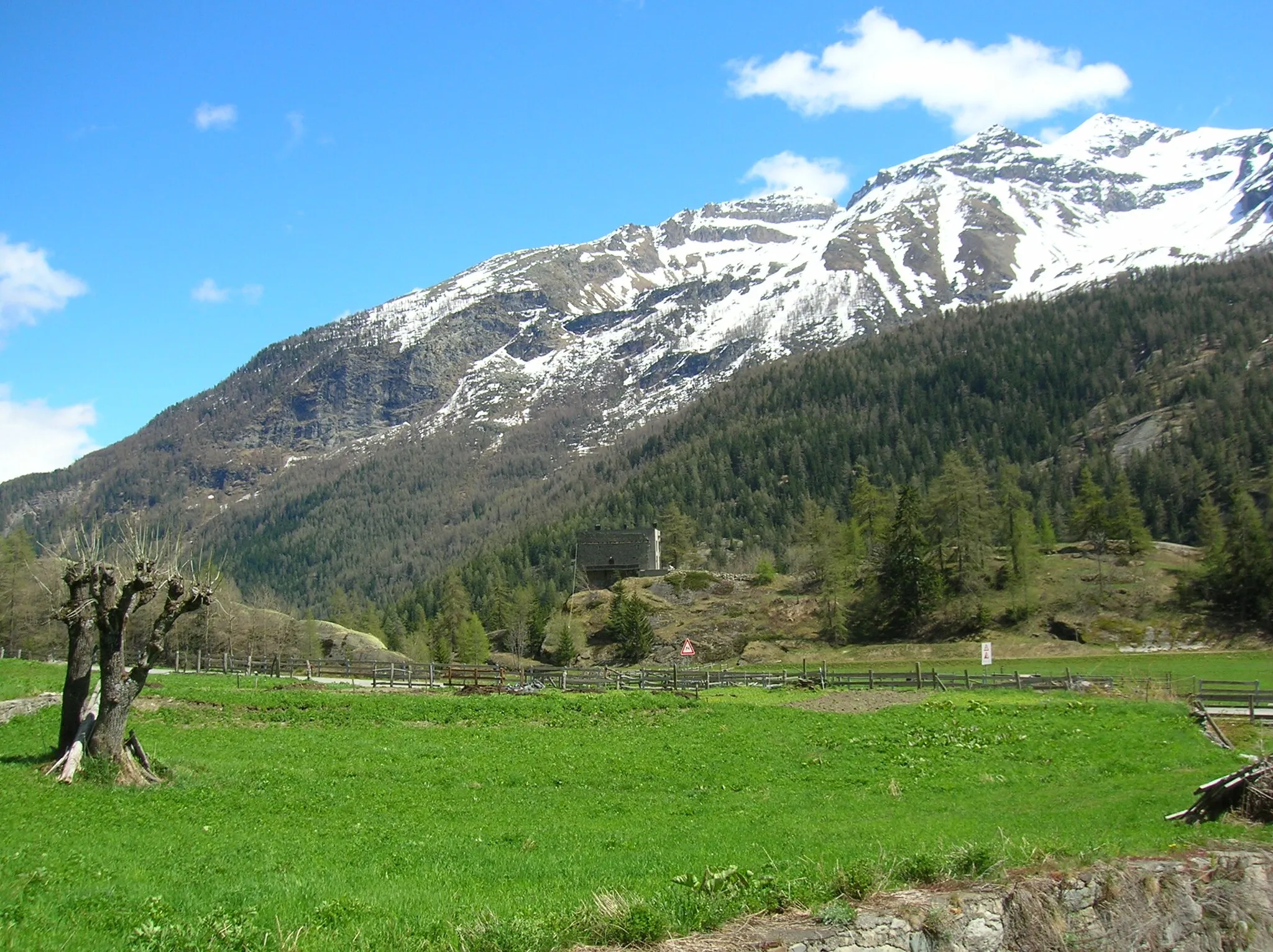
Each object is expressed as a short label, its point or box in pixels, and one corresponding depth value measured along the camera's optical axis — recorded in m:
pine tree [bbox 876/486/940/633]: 85.06
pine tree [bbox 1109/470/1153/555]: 87.94
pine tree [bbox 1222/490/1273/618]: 72.31
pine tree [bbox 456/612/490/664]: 101.00
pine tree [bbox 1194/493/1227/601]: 75.44
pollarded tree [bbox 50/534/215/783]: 21.28
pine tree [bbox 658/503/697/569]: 129.38
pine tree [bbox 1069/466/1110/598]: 86.25
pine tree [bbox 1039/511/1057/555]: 95.38
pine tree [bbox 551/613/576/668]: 89.81
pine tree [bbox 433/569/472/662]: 111.38
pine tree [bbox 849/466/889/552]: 106.06
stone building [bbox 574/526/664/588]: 124.06
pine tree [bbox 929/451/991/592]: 85.25
